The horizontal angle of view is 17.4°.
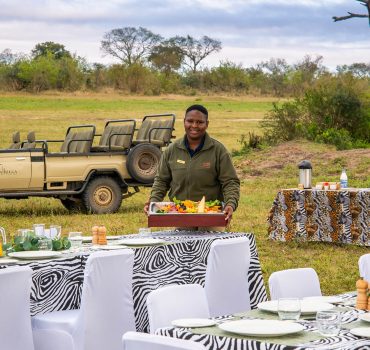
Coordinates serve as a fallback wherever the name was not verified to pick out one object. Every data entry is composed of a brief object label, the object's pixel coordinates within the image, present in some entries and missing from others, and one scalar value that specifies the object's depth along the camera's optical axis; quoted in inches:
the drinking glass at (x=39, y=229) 365.9
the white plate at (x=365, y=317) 231.5
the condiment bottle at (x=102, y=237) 372.1
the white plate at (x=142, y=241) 373.3
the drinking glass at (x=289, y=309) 231.7
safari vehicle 762.9
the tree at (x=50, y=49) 3104.6
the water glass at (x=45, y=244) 354.3
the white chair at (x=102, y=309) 313.0
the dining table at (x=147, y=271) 332.3
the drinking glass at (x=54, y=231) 366.2
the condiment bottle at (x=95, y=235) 373.3
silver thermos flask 631.2
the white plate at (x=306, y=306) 242.3
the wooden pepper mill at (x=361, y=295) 248.6
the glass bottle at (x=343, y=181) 631.8
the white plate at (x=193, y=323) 225.6
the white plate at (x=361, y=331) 216.5
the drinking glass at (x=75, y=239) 367.9
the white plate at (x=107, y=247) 360.4
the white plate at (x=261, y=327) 215.4
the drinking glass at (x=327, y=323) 216.5
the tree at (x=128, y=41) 3382.1
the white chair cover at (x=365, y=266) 317.9
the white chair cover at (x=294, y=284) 279.3
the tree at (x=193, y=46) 3371.3
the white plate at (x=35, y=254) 335.5
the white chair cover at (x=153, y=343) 193.9
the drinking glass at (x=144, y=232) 398.4
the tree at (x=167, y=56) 3159.9
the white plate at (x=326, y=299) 258.3
